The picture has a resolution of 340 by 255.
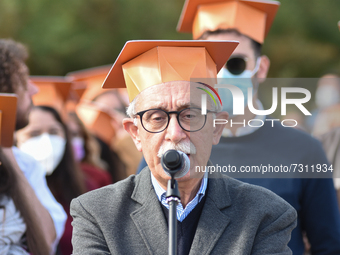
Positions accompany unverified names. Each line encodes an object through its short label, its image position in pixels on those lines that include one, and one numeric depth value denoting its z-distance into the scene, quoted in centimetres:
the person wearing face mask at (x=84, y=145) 1361
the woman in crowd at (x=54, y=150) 1084
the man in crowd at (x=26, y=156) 795
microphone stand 397
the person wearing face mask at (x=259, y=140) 646
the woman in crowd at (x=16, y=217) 690
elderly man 499
